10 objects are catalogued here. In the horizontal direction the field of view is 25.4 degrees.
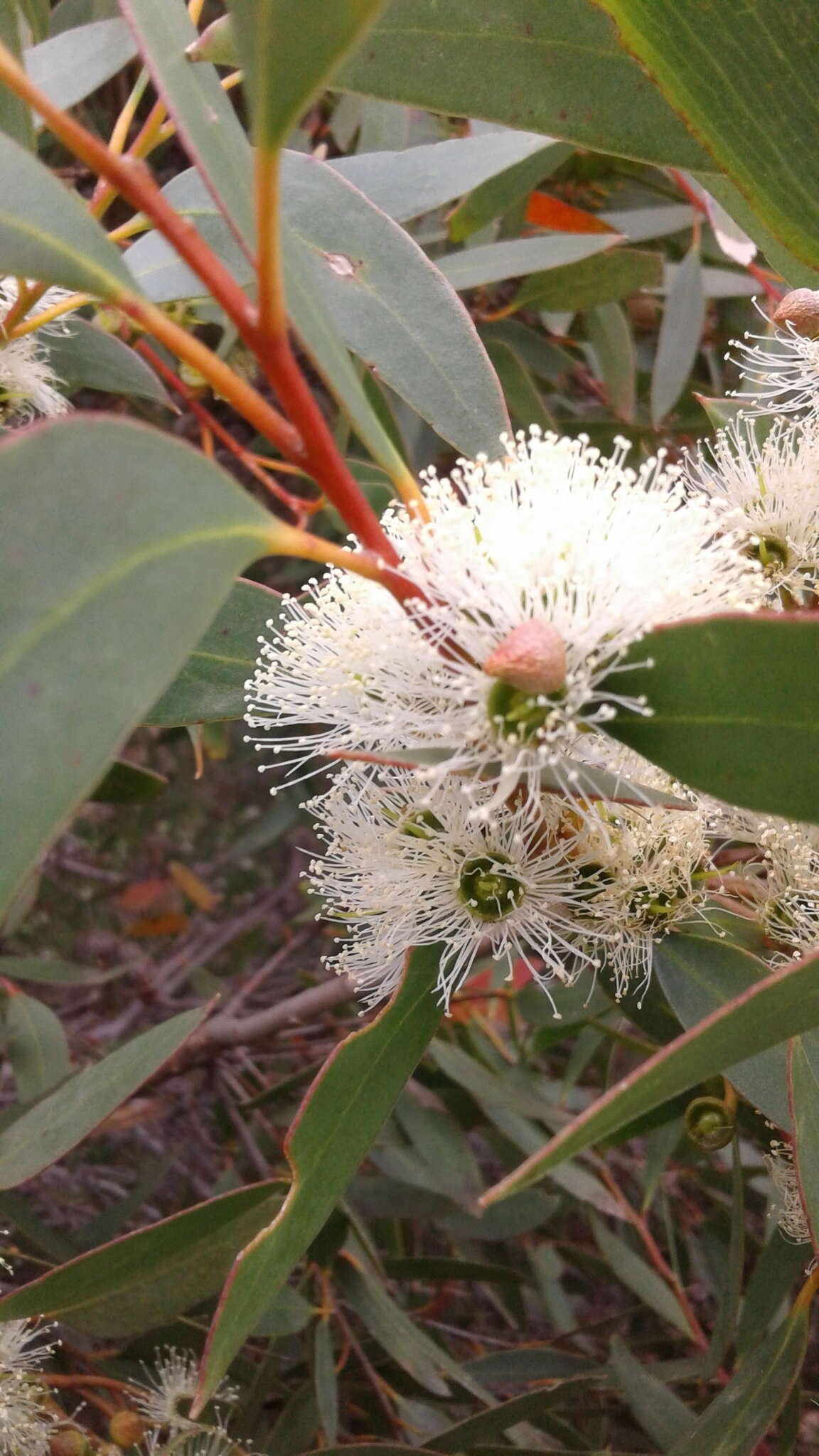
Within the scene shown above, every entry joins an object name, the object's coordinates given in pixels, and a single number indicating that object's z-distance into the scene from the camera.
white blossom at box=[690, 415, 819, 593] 0.23
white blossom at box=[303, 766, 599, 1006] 0.22
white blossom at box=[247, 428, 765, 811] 0.19
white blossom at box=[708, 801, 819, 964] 0.23
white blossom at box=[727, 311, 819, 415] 0.24
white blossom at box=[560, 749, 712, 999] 0.22
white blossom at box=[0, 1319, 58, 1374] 0.28
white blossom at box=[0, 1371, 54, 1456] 0.27
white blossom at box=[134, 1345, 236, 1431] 0.29
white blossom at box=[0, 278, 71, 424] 0.27
